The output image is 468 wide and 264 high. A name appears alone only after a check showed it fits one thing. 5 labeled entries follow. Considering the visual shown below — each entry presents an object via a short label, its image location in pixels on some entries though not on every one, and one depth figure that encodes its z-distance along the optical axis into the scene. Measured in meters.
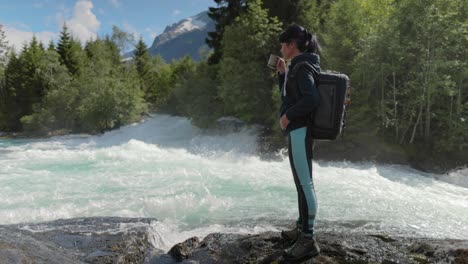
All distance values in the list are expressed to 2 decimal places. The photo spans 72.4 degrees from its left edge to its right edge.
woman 2.85
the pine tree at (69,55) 37.75
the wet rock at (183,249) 3.58
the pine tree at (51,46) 41.83
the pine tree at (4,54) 46.21
